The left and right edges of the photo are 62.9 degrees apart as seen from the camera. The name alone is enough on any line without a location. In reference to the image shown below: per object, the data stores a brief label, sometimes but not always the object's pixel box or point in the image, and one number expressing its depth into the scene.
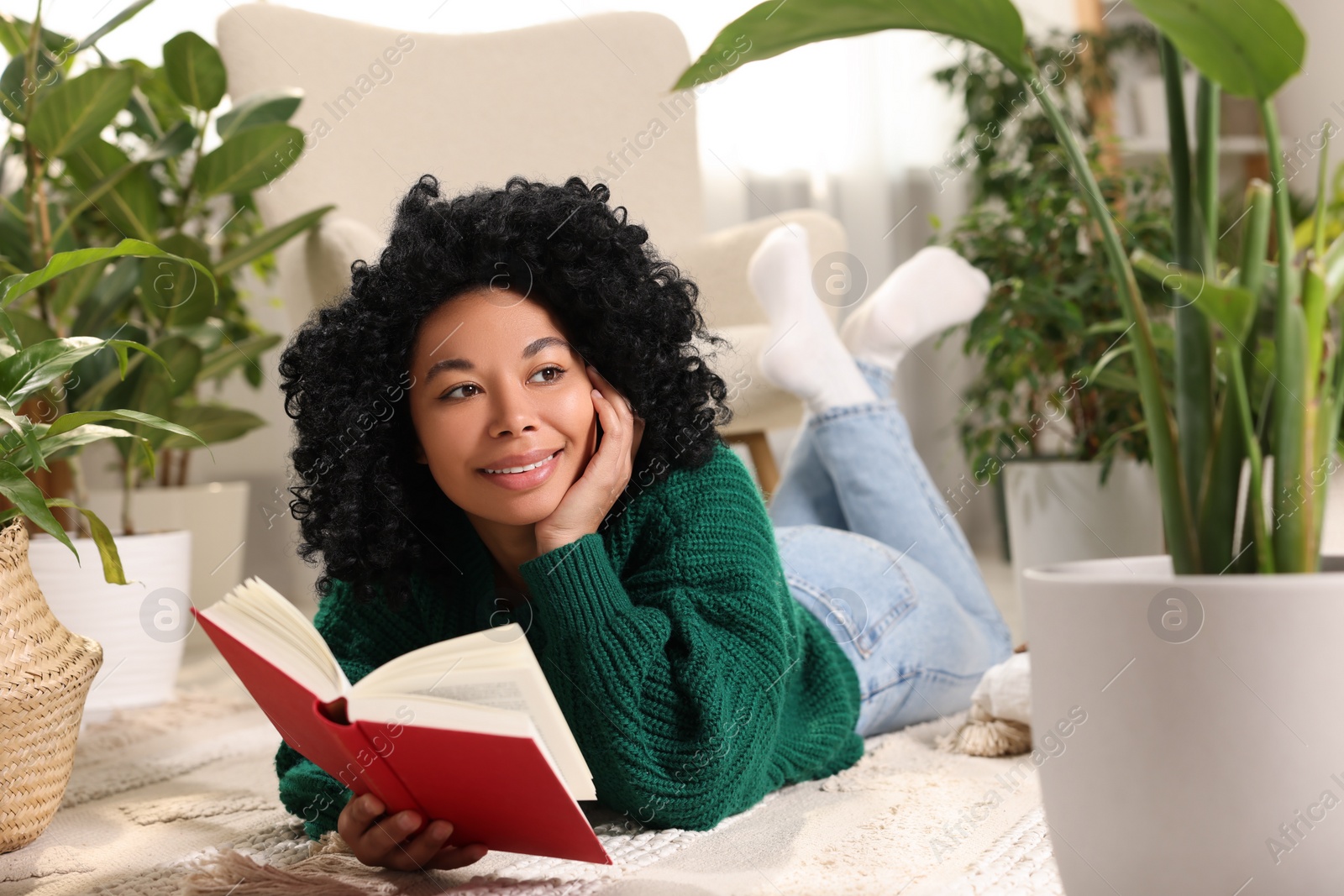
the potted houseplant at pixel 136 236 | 1.24
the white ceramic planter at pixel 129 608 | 1.28
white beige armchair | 1.55
